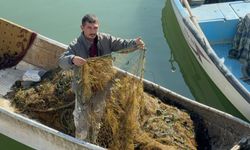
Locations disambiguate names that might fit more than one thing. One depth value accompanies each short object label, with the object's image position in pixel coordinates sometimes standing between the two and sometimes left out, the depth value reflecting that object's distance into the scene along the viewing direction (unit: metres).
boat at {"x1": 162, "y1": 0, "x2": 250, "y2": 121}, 6.80
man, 5.25
